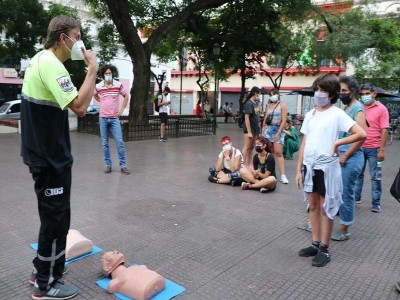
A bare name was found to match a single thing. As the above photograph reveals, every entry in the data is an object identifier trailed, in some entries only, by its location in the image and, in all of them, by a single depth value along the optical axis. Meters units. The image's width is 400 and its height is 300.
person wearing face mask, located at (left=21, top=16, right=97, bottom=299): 2.64
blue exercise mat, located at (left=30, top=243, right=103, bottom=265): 3.58
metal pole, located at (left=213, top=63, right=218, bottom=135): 16.45
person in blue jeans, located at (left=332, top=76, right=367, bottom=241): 4.36
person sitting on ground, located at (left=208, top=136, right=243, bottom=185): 6.83
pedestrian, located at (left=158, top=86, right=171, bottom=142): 12.98
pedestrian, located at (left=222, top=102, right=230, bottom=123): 26.41
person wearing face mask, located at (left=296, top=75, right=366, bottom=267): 3.63
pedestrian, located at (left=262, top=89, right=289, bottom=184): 7.32
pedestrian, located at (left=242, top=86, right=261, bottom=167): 7.97
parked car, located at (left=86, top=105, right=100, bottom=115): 23.44
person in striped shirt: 7.24
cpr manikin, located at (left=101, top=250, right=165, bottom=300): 2.98
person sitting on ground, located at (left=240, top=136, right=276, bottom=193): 6.45
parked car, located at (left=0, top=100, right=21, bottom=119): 16.36
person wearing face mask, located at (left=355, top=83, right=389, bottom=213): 5.54
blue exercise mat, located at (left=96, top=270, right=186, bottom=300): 3.03
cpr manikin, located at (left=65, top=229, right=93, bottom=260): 3.59
